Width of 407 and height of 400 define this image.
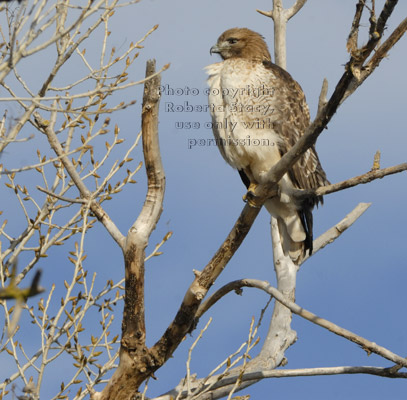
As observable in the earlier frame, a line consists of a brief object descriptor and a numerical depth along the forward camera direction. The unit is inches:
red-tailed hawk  507.8
